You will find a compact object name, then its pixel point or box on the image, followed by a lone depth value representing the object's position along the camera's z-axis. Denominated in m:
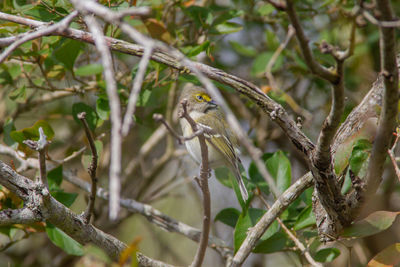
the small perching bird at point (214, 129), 6.40
